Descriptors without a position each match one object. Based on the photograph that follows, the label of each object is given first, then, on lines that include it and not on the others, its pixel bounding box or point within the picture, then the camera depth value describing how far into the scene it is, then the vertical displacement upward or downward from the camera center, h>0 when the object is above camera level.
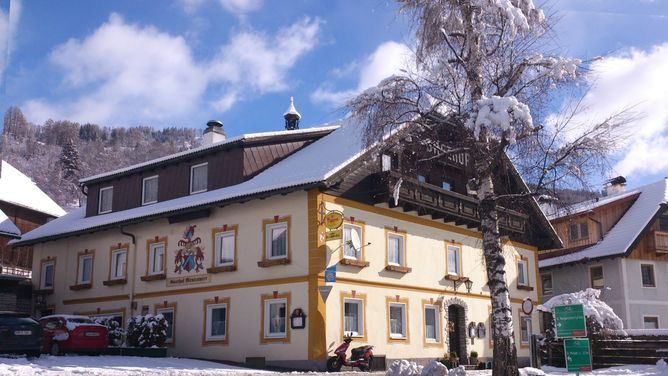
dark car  18.05 +0.20
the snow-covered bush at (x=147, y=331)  24.30 +0.36
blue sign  22.08 +2.00
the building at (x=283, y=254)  22.75 +3.16
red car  22.31 +0.23
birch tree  15.22 +5.25
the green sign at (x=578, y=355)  16.06 -0.35
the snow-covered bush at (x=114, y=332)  26.02 +0.36
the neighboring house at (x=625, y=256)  37.50 +4.43
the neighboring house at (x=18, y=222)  32.25 +7.35
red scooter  21.25 -0.51
